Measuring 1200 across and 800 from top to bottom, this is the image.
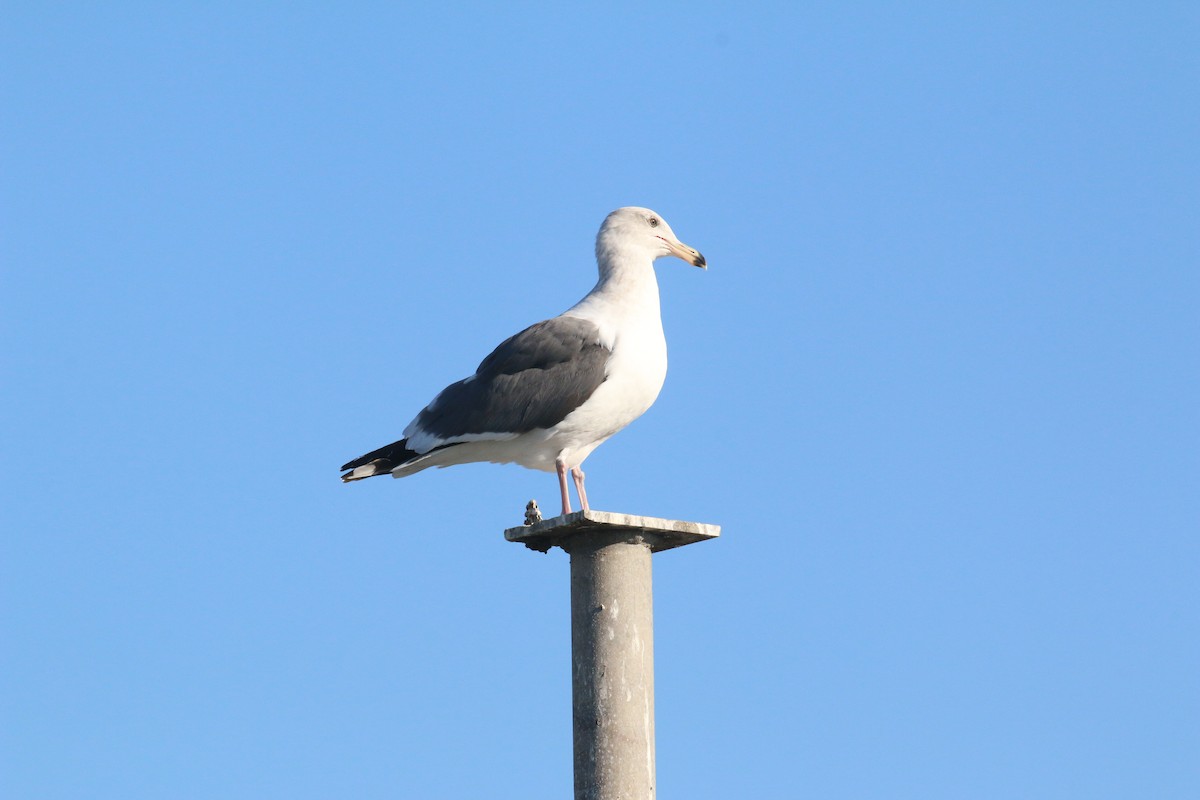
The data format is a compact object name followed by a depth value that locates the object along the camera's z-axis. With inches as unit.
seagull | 491.5
